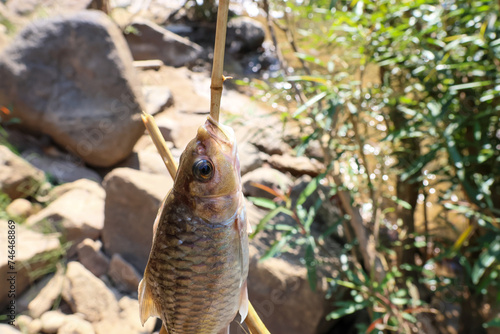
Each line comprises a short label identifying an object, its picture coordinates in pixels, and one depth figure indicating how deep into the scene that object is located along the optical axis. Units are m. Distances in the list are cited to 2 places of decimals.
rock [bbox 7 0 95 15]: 4.11
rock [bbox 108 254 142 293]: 2.07
